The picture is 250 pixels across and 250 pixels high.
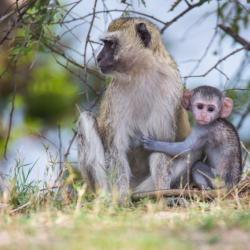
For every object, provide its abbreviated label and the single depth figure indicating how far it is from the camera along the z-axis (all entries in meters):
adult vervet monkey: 14.77
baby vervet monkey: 14.34
